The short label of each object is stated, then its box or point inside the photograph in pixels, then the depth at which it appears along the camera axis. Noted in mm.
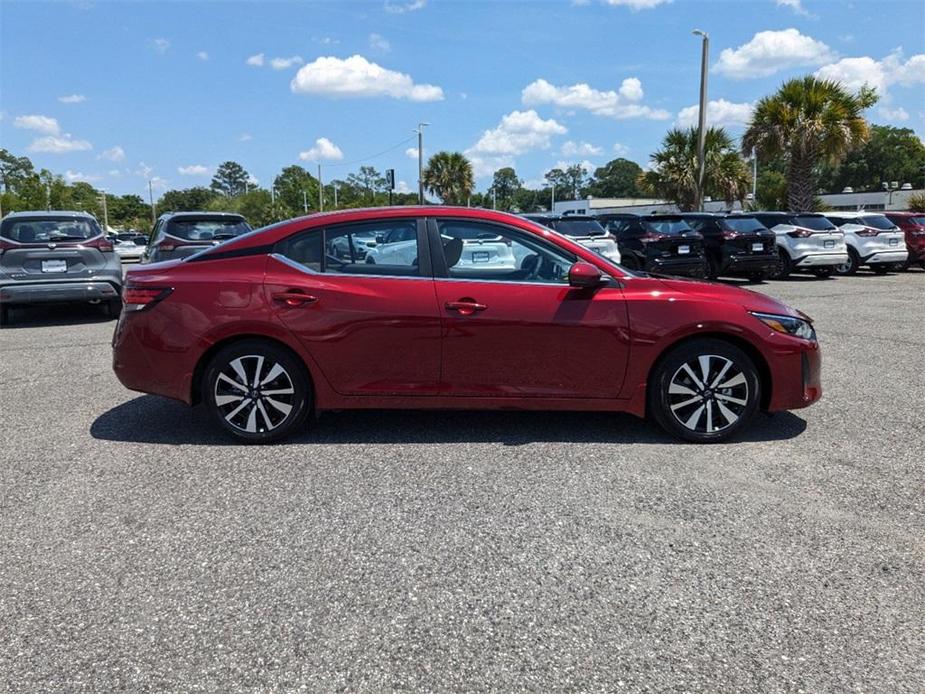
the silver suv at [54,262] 10008
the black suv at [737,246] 15000
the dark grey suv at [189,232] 11180
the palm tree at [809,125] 22750
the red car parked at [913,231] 19031
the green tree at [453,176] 50094
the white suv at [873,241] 17594
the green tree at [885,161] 84938
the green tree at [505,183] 144250
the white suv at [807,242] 16141
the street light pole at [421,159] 42234
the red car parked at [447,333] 4508
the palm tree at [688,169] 27516
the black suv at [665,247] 14445
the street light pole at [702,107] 22547
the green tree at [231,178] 154625
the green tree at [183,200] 119075
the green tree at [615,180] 142125
